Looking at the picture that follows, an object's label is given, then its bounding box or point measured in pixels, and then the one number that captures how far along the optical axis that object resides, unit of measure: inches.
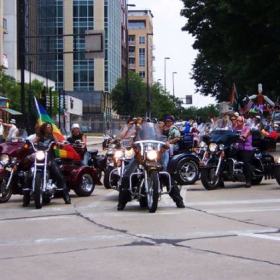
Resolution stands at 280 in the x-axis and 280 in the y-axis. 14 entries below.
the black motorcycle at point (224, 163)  601.0
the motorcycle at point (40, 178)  487.5
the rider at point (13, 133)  571.6
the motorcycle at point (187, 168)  628.1
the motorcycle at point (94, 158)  599.8
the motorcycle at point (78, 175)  559.5
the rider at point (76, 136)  634.8
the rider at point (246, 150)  609.0
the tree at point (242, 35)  1205.1
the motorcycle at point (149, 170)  450.6
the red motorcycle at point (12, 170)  522.3
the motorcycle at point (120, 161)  538.9
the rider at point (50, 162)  510.6
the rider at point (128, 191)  470.9
